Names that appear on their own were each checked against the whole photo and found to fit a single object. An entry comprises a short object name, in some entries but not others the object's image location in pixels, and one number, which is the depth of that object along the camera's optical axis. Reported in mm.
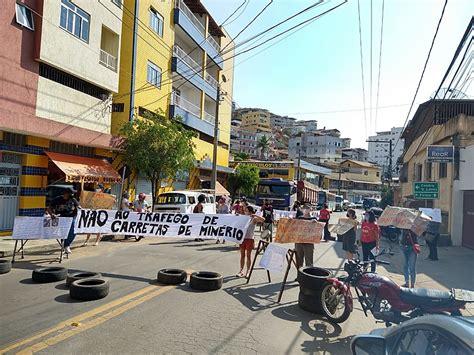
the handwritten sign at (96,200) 12523
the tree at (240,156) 72312
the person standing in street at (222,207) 16766
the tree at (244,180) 41469
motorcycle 5207
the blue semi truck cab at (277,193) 30359
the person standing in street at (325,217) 17281
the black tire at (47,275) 7535
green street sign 19578
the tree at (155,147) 18734
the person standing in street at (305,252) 8891
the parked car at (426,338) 2564
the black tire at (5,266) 8180
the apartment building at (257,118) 148062
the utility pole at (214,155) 25969
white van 17141
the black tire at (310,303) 6512
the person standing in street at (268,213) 15906
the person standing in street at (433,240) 13619
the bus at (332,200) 45156
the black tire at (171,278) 7820
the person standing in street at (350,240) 10281
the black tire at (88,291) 6508
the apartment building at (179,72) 22500
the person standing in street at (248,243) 8930
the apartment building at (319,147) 117125
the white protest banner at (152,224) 10305
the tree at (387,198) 44969
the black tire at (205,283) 7520
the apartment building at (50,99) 14195
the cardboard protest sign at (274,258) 7766
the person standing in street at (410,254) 9180
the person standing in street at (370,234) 10000
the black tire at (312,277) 6535
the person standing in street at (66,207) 10211
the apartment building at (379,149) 140238
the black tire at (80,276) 7371
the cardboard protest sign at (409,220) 9234
